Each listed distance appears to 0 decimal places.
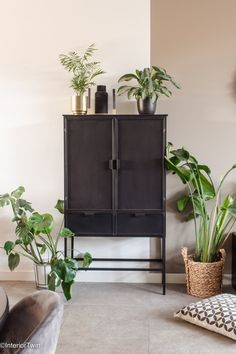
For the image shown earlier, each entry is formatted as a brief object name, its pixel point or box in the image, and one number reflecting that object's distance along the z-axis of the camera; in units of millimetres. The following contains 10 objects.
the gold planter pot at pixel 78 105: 3840
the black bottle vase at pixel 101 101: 3969
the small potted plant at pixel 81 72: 3850
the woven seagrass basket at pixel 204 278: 3729
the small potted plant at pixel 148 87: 3715
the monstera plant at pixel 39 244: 3527
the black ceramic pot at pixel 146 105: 3765
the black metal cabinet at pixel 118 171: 3760
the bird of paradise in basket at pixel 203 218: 3740
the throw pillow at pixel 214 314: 2980
